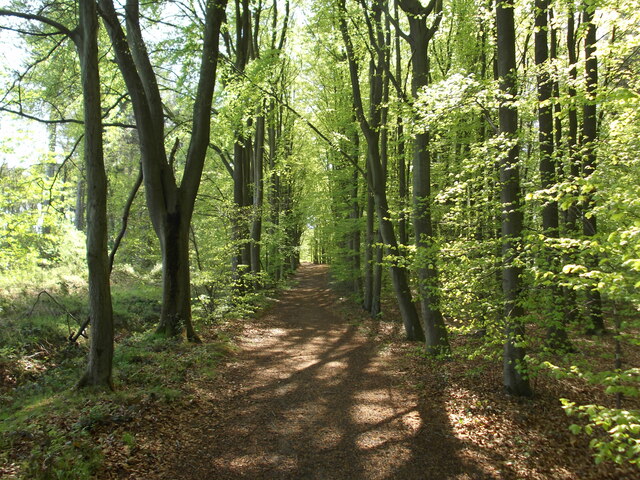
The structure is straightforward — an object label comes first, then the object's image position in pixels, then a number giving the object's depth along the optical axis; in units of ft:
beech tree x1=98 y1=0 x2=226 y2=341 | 27.20
